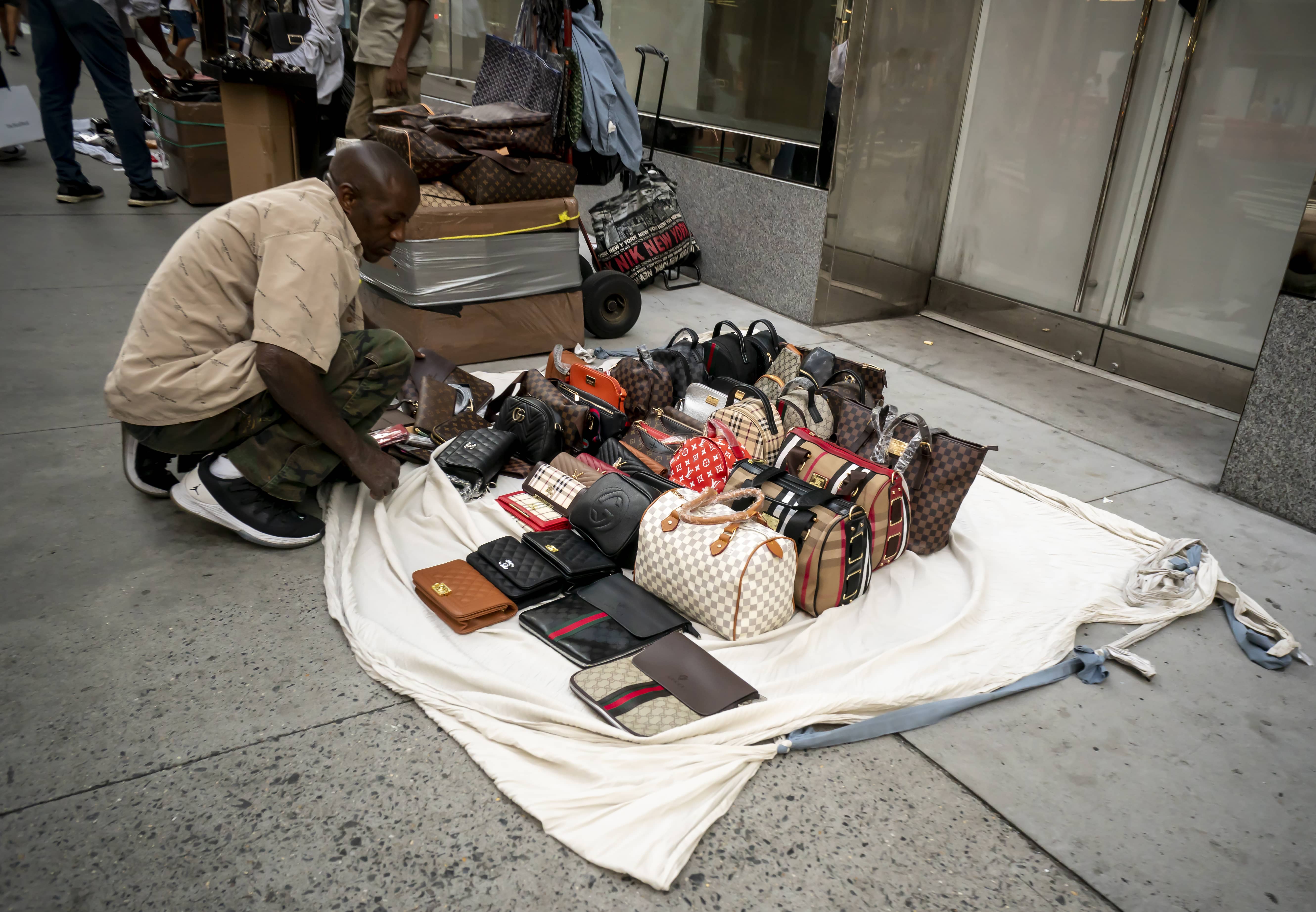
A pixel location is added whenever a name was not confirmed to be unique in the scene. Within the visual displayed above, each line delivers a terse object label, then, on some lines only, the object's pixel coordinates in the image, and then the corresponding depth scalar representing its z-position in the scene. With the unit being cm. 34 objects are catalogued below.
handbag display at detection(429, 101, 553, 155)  427
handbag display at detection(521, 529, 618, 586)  268
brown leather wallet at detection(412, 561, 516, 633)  245
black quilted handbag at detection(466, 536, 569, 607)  258
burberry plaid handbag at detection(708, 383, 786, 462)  330
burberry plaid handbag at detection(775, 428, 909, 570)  280
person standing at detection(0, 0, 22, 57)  1427
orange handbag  368
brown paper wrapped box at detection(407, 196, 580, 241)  414
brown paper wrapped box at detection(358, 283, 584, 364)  436
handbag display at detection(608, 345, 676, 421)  378
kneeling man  254
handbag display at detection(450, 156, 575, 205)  426
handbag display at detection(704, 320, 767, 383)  404
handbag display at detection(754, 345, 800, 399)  403
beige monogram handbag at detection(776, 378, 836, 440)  337
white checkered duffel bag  243
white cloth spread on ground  193
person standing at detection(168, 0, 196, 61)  1080
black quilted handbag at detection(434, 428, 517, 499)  321
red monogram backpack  312
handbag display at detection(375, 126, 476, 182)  415
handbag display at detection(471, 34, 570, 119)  468
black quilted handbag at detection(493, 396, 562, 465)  335
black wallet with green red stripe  238
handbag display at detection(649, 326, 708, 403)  391
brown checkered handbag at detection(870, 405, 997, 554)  292
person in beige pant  550
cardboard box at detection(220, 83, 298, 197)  626
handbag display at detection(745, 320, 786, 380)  412
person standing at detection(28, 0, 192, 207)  623
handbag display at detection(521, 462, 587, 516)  305
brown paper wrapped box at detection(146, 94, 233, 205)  696
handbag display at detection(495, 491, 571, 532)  297
